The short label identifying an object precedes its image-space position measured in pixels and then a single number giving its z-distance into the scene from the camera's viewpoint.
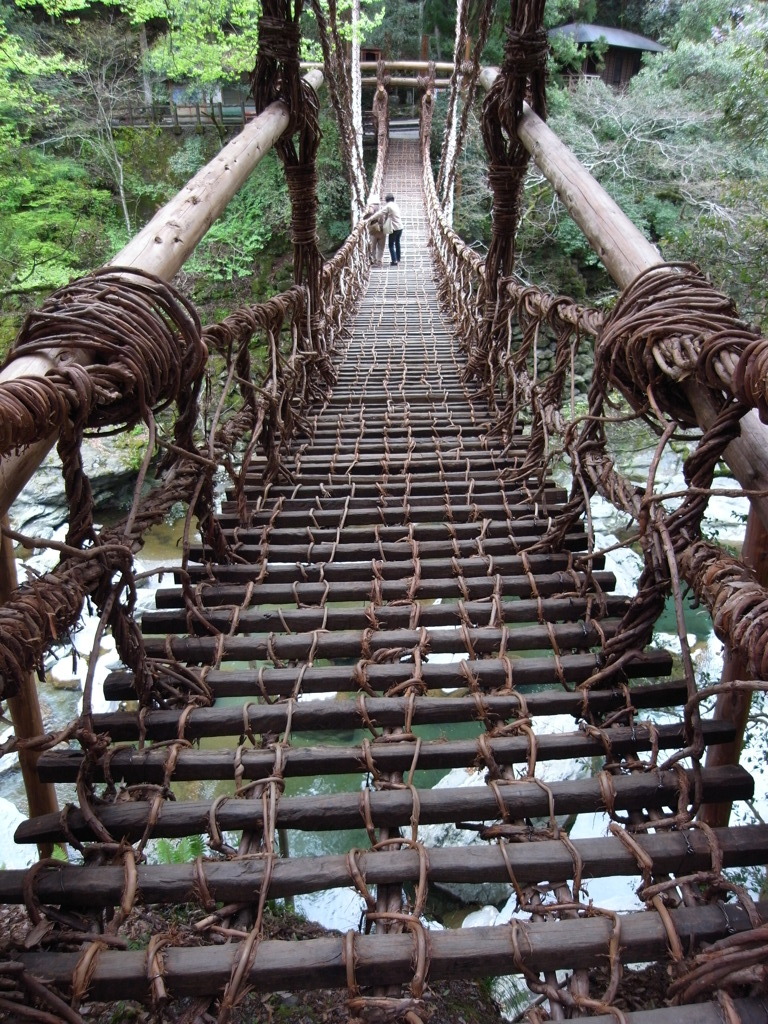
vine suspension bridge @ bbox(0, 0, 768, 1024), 0.82
